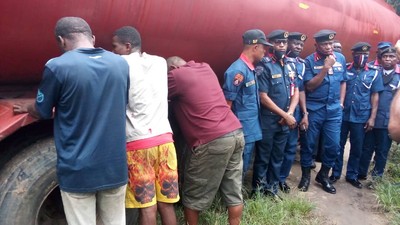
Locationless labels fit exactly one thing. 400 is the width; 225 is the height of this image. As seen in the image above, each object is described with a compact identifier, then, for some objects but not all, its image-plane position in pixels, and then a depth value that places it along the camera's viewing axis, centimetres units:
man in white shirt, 235
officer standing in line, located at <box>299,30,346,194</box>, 404
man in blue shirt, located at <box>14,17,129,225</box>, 187
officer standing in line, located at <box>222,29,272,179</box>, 311
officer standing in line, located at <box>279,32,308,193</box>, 386
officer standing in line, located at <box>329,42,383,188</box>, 453
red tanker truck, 201
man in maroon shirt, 271
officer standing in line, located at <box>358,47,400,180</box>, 454
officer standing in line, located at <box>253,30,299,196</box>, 353
